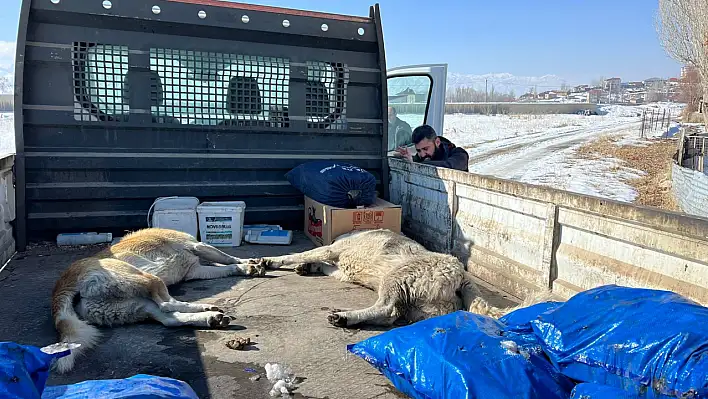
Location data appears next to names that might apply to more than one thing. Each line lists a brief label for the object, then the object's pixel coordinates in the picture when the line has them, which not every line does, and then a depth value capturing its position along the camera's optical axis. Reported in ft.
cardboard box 18.30
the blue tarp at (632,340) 6.61
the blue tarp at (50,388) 5.55
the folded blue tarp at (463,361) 7.68
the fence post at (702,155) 43.99
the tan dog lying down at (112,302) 11.15
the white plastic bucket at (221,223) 19.11
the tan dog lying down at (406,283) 12.31
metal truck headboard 18.28
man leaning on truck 21.56
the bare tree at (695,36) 76.54
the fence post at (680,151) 48.55
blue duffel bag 18.75
